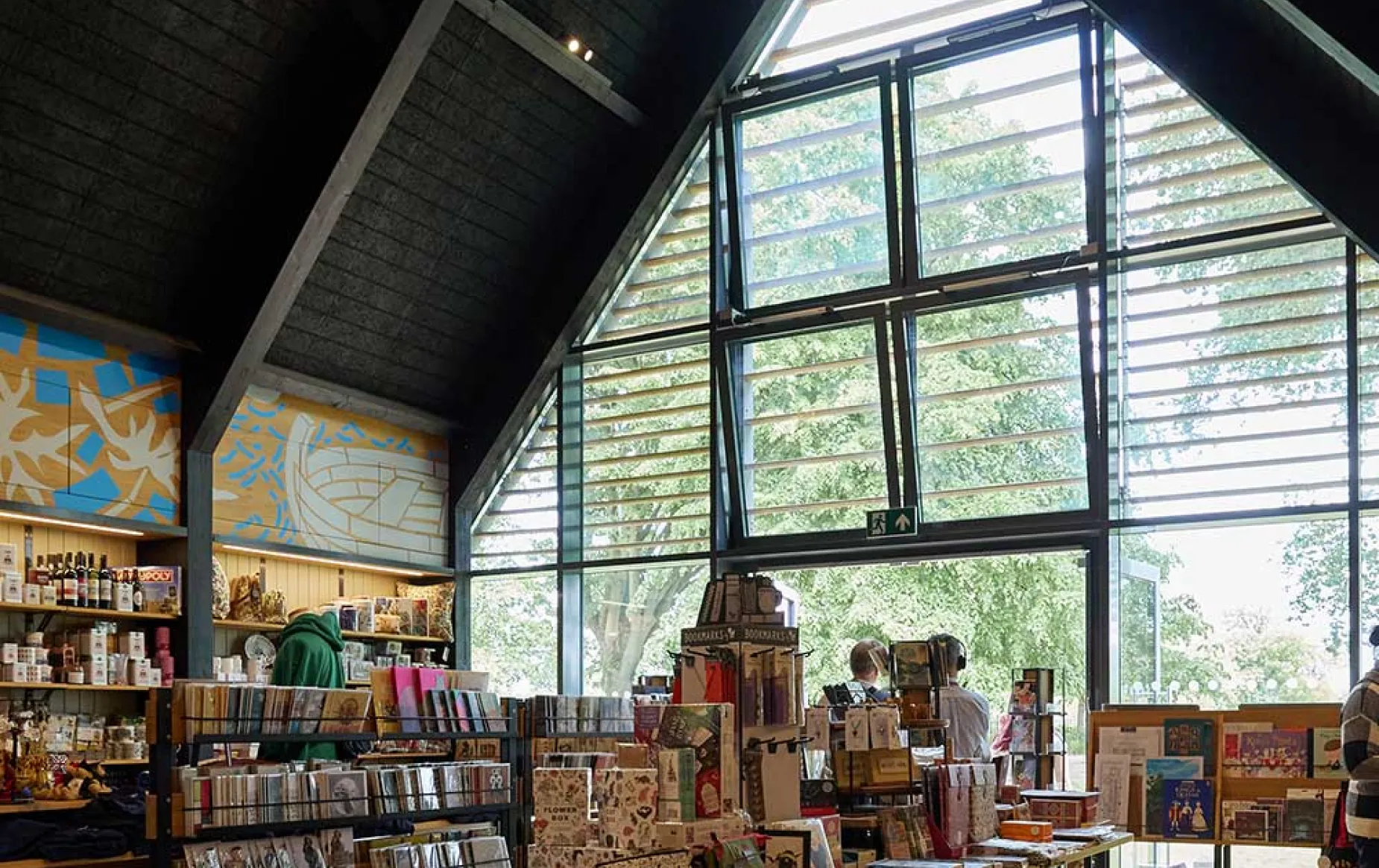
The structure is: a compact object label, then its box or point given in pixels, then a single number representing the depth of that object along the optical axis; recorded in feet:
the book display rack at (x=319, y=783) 20.79
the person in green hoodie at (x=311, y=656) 25.71
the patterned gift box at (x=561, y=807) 15.79
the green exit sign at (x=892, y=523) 32.91
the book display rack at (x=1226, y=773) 22.53
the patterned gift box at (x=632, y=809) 15.08
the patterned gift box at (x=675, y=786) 15.10
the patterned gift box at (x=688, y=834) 14.96
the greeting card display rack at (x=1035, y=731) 26.71
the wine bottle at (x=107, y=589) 28.78
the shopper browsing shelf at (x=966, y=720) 25.35
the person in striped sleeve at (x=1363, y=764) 19.12
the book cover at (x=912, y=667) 22.49
